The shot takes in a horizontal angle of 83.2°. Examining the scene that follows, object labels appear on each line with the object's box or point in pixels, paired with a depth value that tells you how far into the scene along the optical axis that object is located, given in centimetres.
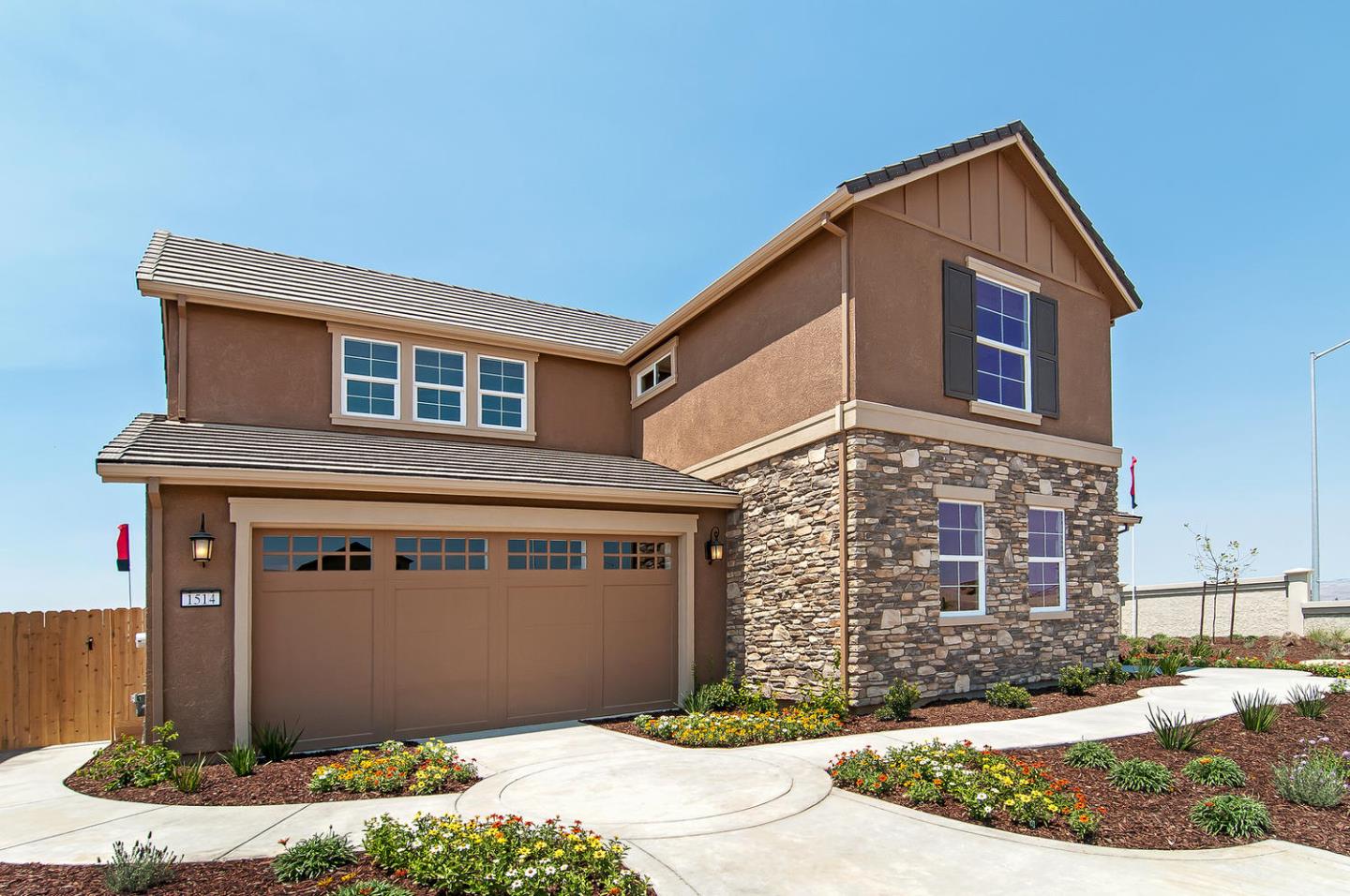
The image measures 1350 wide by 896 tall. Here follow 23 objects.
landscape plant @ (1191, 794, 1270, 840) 554
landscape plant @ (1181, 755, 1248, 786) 655
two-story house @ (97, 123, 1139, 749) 923
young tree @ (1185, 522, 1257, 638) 2091
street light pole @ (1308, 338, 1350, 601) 2039
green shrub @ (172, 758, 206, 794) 699
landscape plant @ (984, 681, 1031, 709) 1022
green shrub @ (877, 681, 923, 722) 945
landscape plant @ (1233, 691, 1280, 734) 845
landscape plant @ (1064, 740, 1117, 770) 703
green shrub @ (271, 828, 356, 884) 473
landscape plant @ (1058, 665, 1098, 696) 1130
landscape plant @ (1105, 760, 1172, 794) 644
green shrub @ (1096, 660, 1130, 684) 1223
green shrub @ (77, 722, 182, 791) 738
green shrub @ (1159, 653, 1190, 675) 1316
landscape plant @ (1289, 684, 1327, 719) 898
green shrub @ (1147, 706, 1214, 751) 768
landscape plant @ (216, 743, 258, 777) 759
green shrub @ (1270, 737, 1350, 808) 610
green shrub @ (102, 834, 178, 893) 454
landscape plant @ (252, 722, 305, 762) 837
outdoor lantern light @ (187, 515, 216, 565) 849
